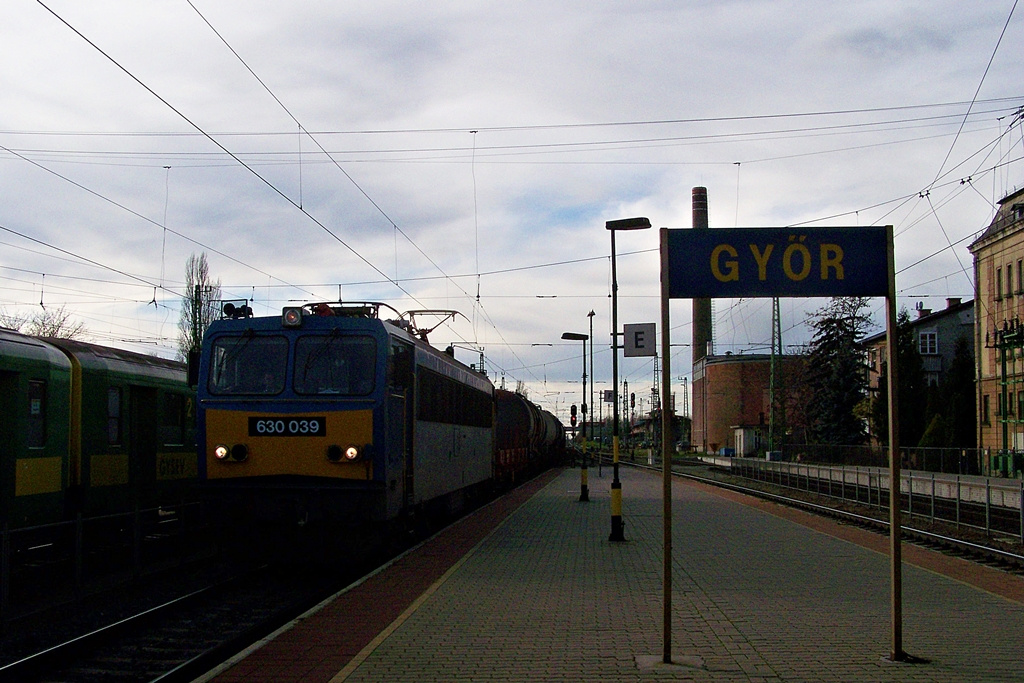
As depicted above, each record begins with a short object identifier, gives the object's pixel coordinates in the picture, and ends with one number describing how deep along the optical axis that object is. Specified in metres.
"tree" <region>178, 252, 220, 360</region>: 48.03
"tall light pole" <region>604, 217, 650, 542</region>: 15.90
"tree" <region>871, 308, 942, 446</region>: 49.50
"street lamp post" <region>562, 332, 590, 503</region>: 25.25
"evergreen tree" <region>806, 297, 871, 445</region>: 60.34
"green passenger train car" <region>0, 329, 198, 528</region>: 11.28
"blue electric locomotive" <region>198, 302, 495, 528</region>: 11.87
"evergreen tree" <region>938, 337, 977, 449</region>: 43.69
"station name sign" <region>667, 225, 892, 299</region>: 7.47
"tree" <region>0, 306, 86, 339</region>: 46.53
